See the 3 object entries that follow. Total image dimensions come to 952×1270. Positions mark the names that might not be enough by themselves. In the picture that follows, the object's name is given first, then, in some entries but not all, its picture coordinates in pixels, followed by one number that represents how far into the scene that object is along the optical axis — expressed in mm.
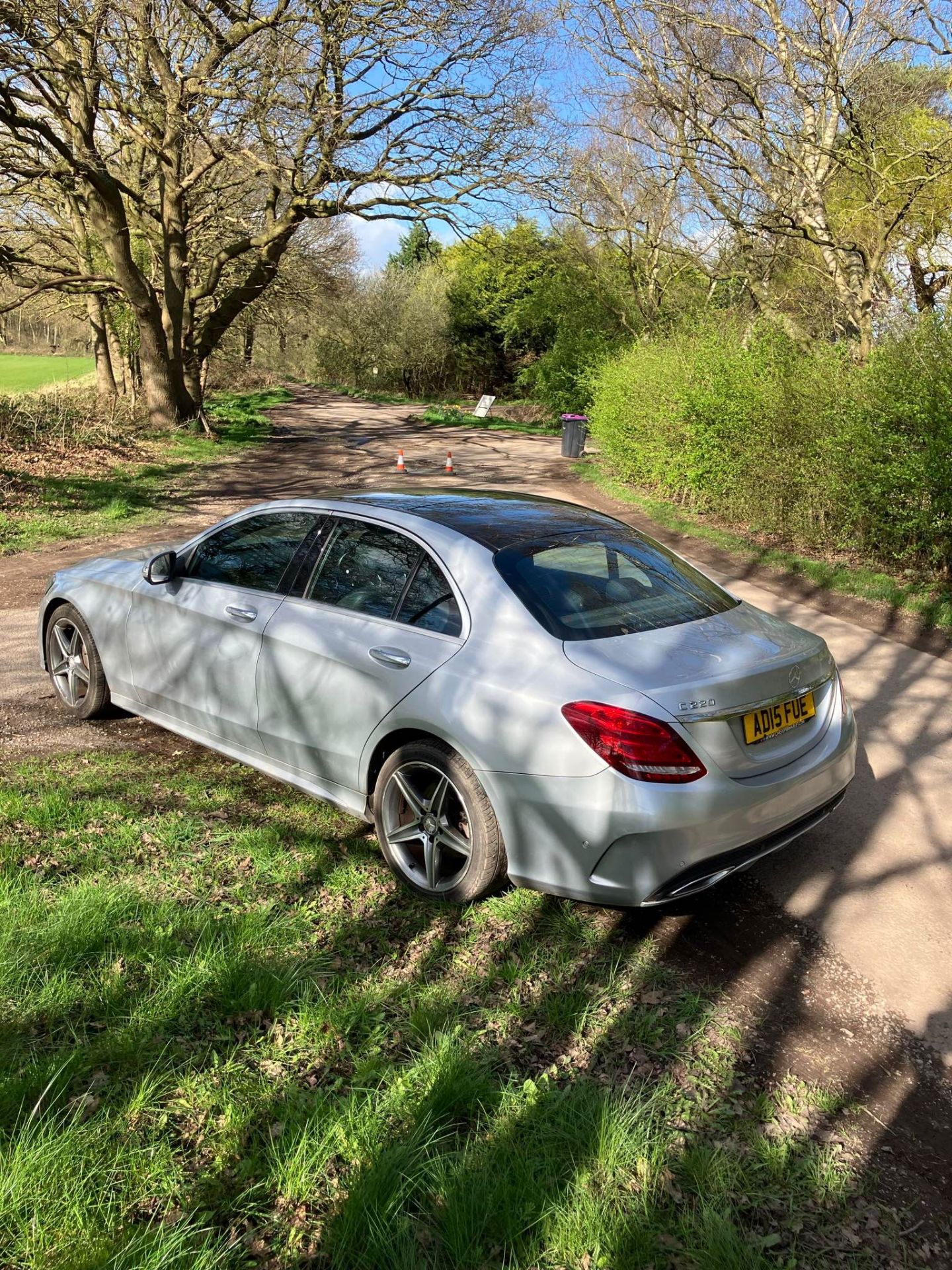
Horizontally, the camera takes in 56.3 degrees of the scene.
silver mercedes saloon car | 3006
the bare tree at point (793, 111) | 13406
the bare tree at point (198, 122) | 16250
